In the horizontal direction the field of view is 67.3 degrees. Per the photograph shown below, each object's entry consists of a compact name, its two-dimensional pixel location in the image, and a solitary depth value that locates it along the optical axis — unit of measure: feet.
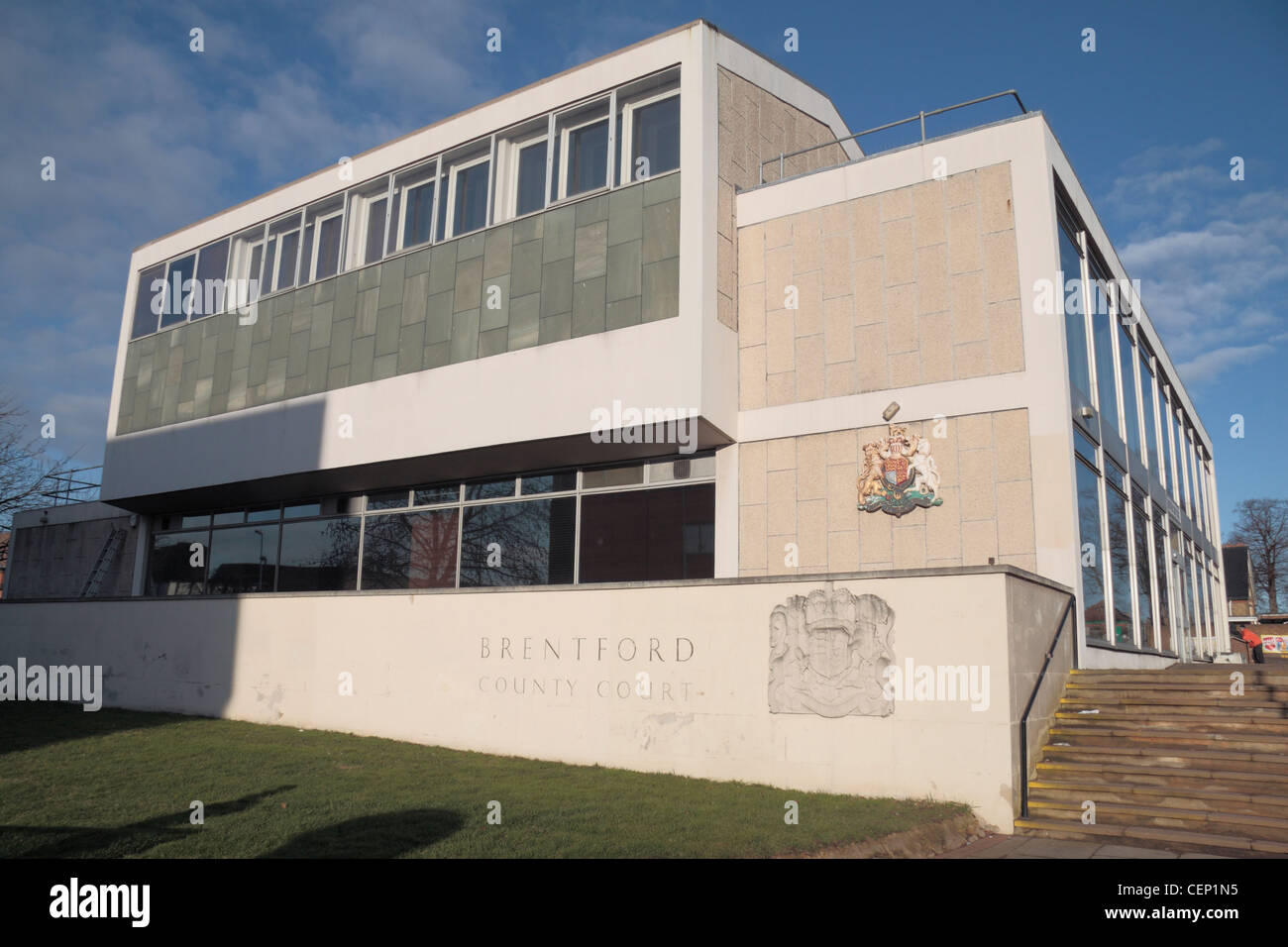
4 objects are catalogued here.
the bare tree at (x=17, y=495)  109.29
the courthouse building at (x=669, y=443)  39.78
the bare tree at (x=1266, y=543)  224.12
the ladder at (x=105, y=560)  86.07
